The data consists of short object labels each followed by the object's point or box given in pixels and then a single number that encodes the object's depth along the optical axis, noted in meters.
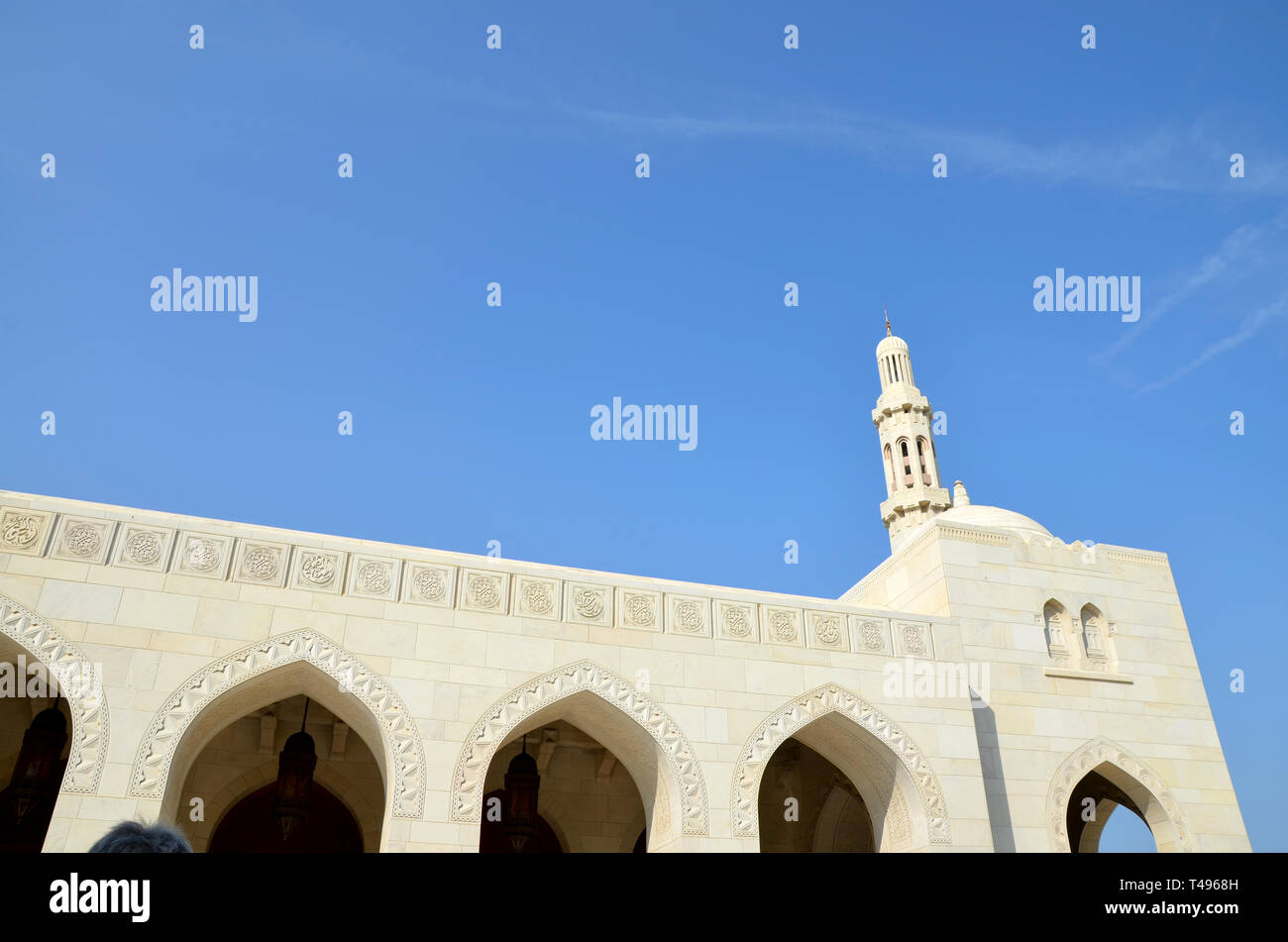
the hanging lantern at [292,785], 9.71
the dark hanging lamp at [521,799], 10.27
